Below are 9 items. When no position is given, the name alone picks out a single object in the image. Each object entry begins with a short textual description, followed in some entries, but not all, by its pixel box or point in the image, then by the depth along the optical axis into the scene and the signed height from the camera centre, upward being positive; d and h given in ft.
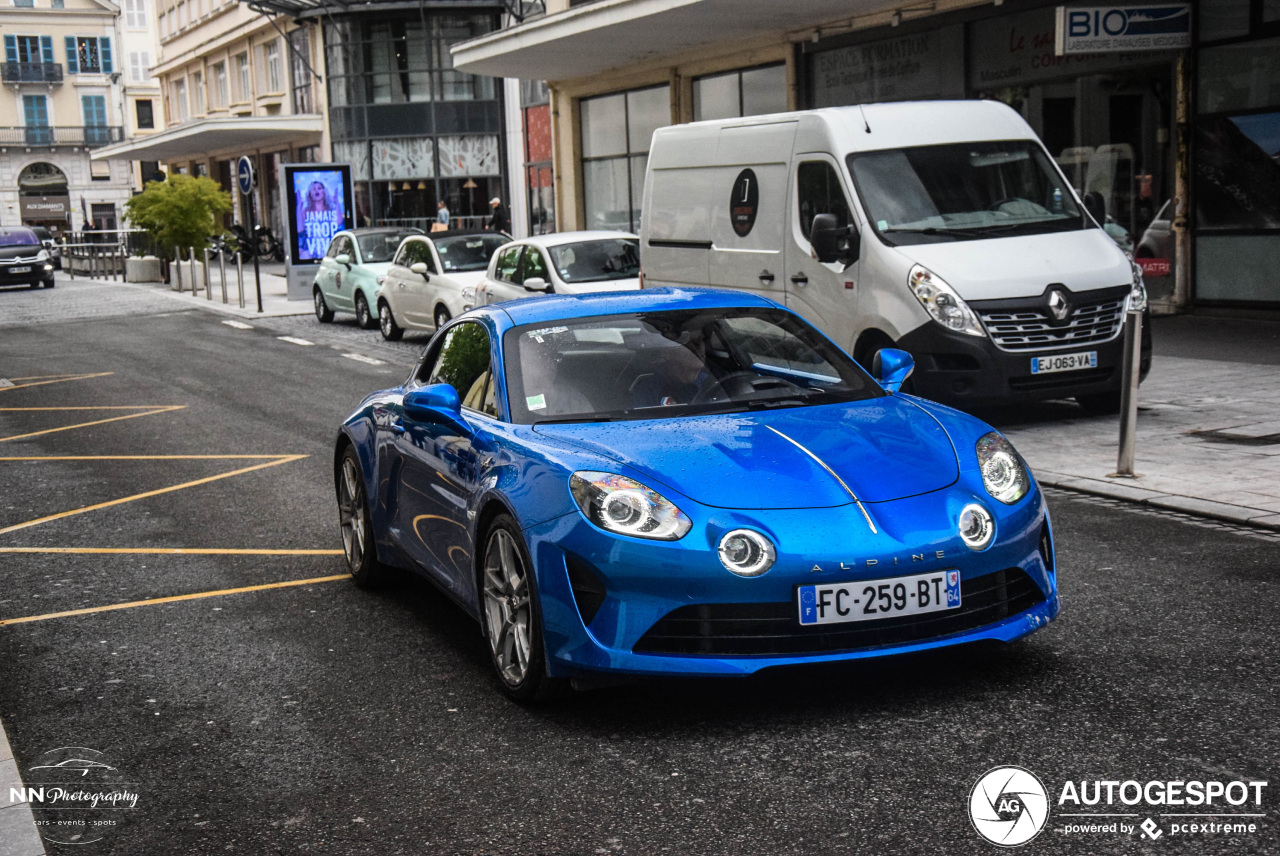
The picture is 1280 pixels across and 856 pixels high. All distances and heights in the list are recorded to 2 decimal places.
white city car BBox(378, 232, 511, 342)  62.18 -2.94
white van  34.32 -1.34
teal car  75.66 -2.99
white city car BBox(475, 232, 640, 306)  52.54 -2.19
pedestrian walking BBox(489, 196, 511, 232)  110.11 -0.82
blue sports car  14.74 -3.11
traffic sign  90.33 +2.45
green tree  111.75 +0.68
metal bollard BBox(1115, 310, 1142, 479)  28.27 -3.88
